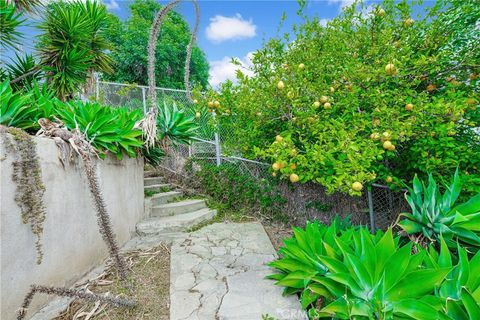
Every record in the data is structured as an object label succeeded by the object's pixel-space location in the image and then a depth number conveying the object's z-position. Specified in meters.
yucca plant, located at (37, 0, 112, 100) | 4.36
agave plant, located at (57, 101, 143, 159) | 2.60
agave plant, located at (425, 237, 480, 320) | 1.30
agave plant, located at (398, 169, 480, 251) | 1.89
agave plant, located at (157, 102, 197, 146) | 4.02
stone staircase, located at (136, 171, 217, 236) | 3.78
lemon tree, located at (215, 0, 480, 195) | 2.26
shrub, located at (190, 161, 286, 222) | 4.33
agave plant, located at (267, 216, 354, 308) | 1.82
